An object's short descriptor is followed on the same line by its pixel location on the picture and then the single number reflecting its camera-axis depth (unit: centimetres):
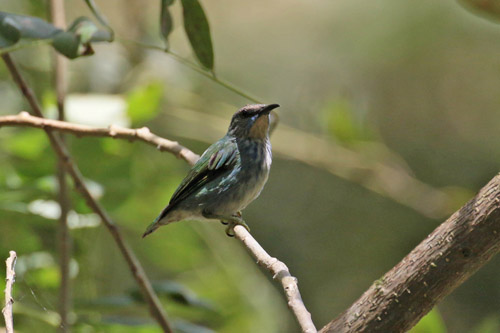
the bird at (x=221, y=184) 518
